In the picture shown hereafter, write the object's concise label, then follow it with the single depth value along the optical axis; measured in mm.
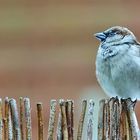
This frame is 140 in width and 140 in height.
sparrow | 7184
